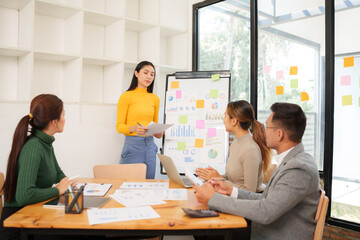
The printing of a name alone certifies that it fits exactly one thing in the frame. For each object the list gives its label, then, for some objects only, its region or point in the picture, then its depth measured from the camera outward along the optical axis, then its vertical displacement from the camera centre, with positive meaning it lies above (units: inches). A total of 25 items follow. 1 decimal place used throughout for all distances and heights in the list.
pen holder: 60.0 -14.3
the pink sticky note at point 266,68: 135.6 +22.2
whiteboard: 135.0 +1.1
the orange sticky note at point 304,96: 122.7 +10.2
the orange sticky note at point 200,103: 138.3 +8.1
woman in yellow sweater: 130.1 +2.0
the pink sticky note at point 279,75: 130.5 +19.0
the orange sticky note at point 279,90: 130.2 +13.0
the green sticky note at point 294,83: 125.6 +15.3
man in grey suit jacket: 59.1 -12.6
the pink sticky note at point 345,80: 111.5 +14.7
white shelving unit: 124.6 +32.6
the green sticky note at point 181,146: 139.1 -9.6
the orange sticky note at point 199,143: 136.9 -8.2
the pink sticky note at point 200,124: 137.3 -0.5
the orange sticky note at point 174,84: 144.0 +16.2
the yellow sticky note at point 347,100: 111.3 +8.1
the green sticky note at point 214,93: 137.6 +12.2
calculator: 59.1 -16.0
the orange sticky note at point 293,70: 126.6 +20.2
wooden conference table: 55.4 -17.0
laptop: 83.2 -12.8
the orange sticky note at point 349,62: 110.7 +20.7
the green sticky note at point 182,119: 139.5 +1.5
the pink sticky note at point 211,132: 135.6 -3.6
